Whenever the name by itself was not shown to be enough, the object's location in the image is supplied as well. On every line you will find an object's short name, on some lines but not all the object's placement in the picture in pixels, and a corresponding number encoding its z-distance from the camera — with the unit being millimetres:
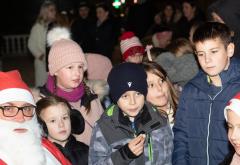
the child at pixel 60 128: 3875
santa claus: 3141
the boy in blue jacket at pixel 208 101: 3324
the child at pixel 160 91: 4074
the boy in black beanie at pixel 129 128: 3551
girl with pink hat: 4297
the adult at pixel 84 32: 9781
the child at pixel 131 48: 5832
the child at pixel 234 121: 2881
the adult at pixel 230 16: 4171
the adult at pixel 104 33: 9750
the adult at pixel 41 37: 8539
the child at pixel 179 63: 5043
